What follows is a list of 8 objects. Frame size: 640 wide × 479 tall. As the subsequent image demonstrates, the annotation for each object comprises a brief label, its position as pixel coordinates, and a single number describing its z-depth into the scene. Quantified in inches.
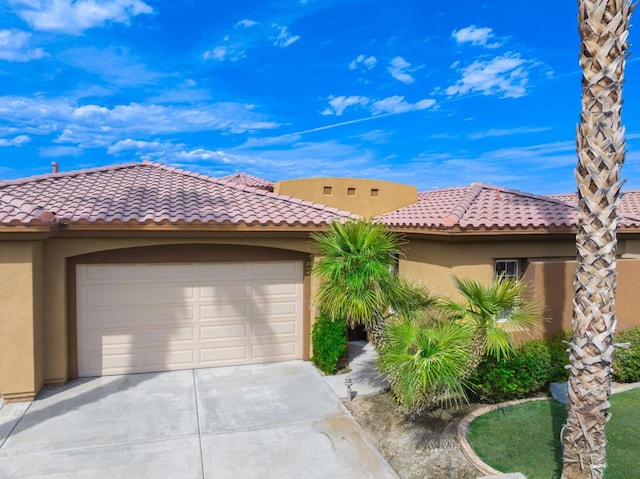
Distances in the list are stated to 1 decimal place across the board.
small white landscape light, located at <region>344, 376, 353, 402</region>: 345.1
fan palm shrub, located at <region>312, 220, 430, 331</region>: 315.6
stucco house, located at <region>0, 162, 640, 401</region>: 358.9
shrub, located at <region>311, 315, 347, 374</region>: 408.2
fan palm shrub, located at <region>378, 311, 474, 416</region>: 256.1
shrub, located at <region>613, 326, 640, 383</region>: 374.9
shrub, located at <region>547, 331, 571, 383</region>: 357.1
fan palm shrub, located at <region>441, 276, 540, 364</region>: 292.9
